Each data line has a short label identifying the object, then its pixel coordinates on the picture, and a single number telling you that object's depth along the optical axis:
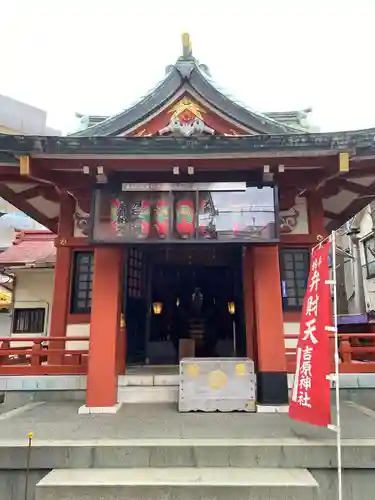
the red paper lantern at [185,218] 7.12
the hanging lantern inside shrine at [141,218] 7.21
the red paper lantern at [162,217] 7.15
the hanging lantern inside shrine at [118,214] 7.29
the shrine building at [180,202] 6.94
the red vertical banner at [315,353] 5.20
